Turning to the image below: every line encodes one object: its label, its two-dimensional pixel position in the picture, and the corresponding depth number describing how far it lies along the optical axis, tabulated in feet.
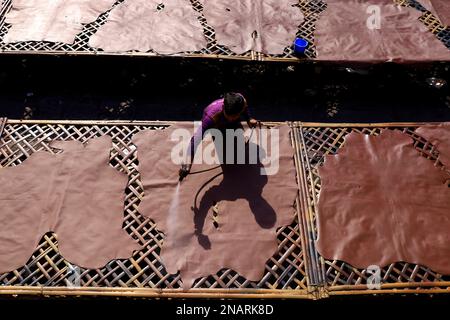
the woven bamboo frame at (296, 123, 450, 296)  10.58
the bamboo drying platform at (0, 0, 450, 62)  16.89
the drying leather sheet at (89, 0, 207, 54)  17.30
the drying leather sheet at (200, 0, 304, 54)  17.60
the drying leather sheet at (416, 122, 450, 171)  13.74
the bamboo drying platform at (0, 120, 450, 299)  10.34
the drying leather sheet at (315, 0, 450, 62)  17.54
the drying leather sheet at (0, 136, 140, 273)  10.99
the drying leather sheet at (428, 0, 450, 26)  19.61
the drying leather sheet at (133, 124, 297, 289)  11.00
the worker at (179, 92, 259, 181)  11.38
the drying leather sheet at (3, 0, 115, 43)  17.37
